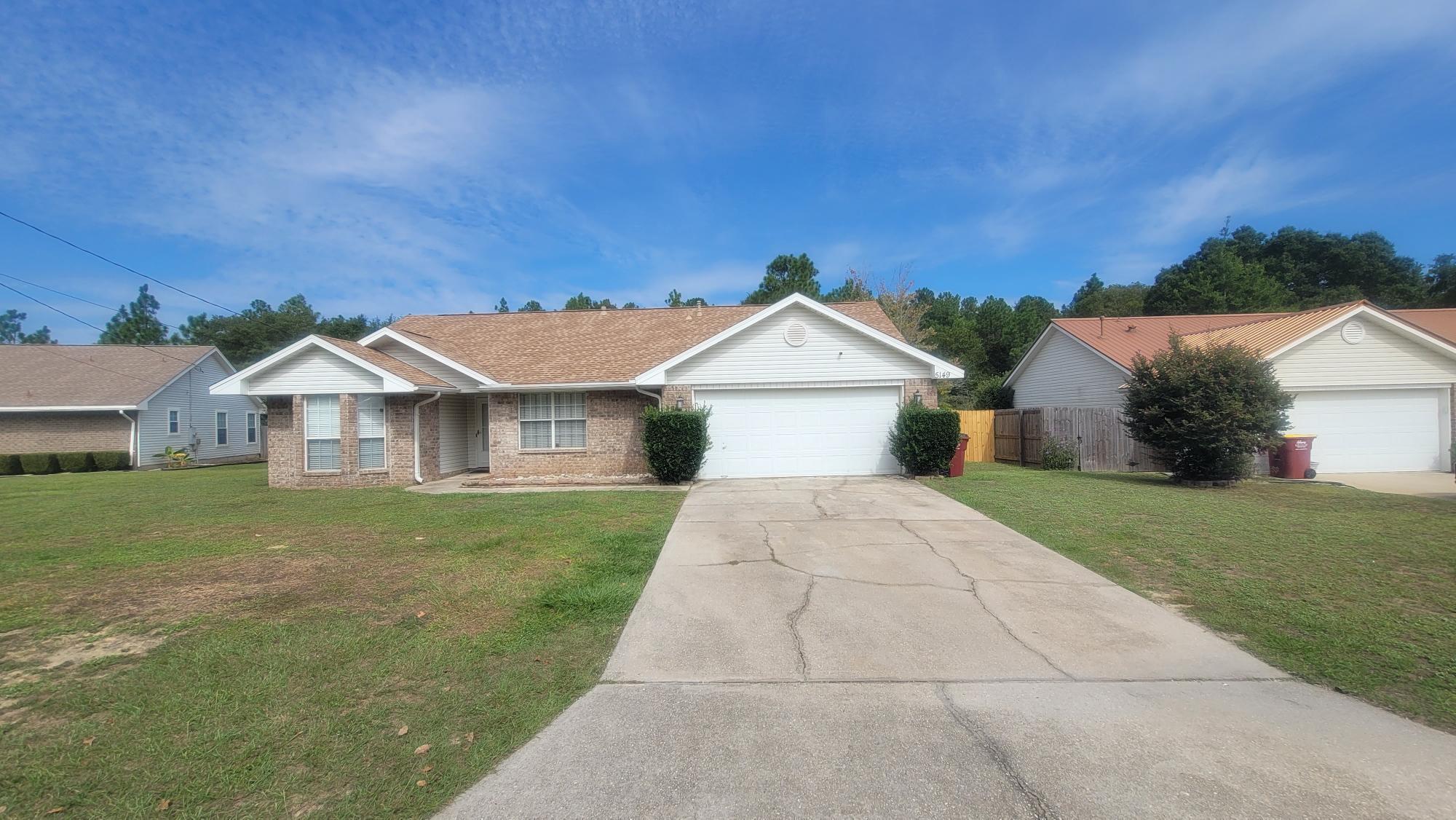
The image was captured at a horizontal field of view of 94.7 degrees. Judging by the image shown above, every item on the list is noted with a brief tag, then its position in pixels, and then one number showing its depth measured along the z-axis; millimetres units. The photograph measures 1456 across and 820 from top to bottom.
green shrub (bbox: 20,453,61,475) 23297
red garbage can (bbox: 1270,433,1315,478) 15461
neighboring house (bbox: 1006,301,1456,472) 16828
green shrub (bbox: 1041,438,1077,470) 18797
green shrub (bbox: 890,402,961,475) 14805
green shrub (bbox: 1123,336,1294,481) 13109
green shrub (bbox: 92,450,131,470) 24234
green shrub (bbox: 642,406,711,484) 14891
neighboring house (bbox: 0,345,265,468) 24562
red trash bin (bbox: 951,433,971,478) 15383
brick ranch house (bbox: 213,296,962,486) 15656
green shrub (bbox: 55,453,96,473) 23812
